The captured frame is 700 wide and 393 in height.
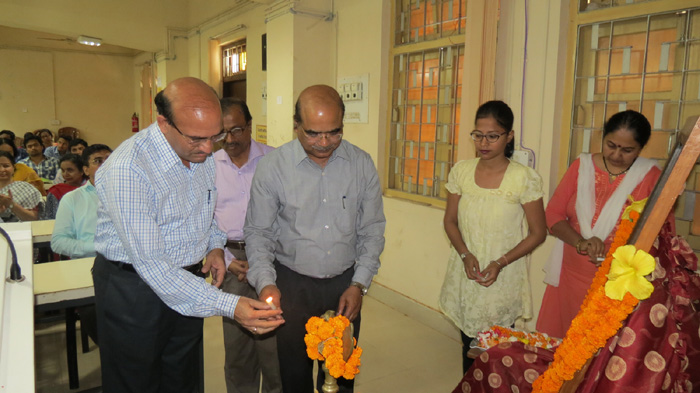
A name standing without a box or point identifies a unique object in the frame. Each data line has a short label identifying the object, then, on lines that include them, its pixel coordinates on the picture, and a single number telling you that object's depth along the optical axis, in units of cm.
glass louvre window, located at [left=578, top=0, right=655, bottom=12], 285
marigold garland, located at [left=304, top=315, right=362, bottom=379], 130
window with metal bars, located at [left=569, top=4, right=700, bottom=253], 264
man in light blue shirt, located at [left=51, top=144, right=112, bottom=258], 301
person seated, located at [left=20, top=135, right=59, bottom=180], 622
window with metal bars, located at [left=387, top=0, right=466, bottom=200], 399
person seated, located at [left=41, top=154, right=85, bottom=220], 396
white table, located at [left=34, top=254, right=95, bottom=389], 230
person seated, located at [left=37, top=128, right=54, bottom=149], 895
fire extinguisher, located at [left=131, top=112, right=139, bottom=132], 1291
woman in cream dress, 239
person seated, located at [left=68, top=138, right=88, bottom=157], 551
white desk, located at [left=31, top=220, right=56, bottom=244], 343
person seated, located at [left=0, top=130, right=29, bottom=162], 707
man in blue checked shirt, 164
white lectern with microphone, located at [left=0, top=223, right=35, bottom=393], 92
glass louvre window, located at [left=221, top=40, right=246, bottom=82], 726
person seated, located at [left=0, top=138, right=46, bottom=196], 481
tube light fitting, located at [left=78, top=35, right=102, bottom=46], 776
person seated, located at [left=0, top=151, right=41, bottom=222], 387
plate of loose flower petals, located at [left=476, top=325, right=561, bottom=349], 206
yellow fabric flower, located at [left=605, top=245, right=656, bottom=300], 120
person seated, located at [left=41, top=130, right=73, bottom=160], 748
